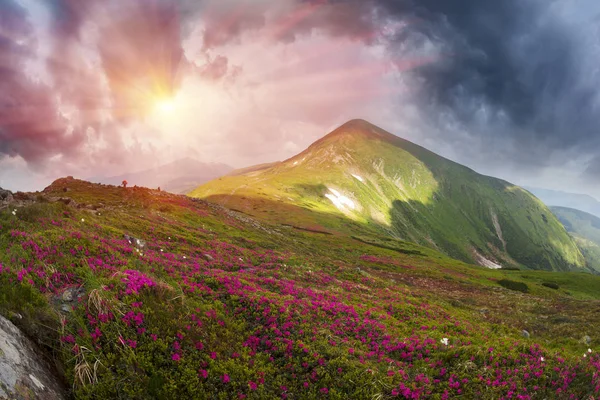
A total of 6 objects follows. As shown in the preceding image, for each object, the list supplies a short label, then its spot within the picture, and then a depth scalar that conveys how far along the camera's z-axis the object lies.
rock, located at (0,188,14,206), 23.43
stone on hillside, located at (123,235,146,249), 24.50
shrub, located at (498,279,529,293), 71.00
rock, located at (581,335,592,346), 21.46
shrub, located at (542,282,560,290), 82.38
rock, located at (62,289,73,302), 12.37
